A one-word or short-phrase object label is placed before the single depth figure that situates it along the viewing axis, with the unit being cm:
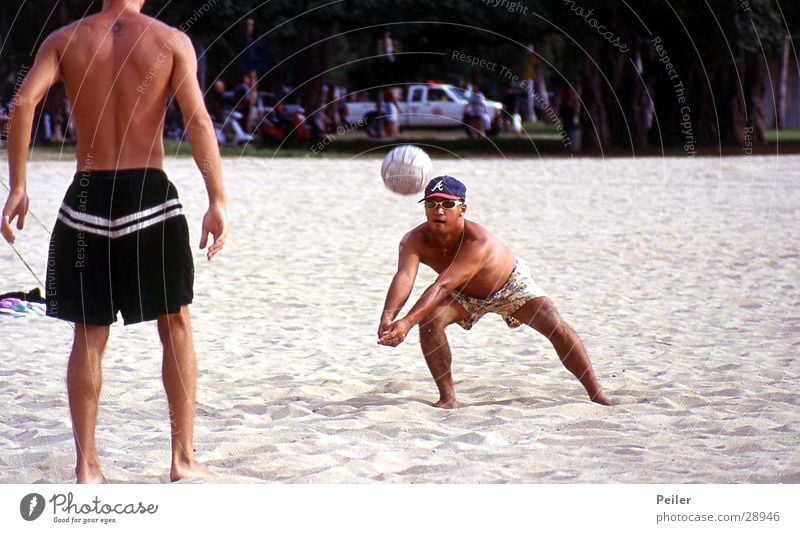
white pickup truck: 8356
